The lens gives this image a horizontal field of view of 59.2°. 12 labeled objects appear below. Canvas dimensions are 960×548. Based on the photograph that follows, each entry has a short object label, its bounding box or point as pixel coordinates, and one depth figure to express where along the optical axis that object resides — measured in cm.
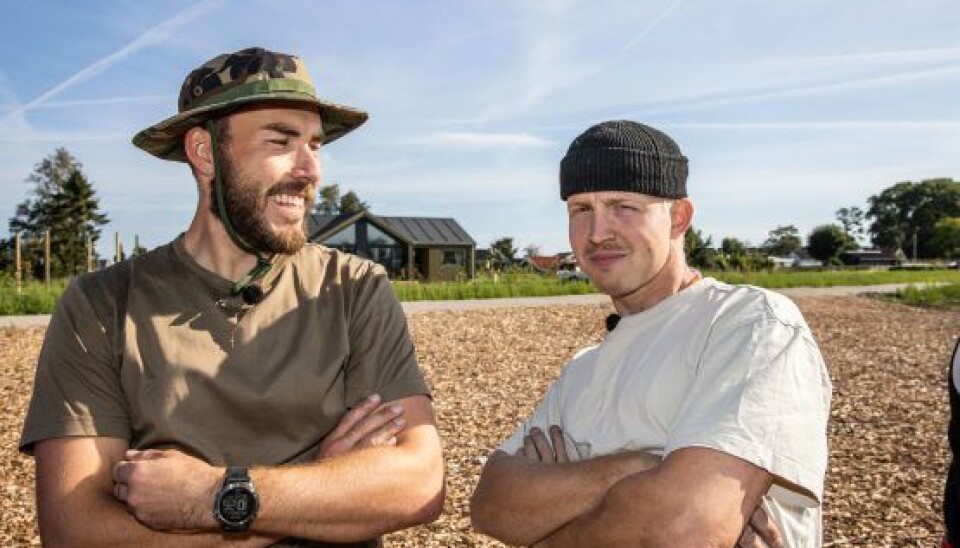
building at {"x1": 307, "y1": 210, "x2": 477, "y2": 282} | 4303
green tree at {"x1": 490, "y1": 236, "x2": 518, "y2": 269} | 5991
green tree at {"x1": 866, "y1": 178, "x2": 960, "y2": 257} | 12988
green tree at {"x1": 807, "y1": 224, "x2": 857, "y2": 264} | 9375
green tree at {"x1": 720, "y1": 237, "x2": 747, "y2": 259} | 4740
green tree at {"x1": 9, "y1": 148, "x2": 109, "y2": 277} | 5456
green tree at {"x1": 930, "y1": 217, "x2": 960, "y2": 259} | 10331
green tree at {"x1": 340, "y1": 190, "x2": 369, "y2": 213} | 7838
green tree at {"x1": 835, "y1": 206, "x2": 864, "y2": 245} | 14500
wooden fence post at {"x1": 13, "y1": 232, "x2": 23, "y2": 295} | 2032
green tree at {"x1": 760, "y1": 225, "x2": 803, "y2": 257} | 11809
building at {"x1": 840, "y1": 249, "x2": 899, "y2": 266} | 10781
